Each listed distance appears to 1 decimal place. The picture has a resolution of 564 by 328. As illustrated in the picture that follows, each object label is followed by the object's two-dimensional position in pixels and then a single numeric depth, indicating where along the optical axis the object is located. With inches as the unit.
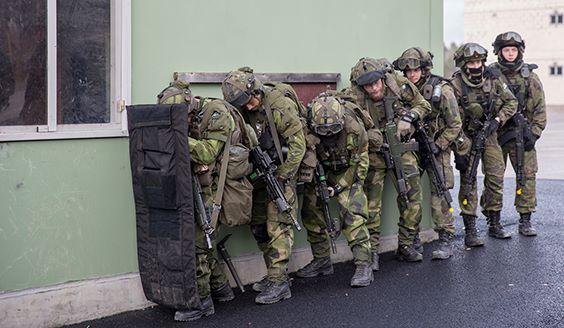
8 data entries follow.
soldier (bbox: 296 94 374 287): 230.7
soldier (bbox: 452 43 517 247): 286.0
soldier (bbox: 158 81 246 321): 200.7
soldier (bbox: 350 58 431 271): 253.3
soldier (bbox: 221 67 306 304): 220.5
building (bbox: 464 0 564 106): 1599.4
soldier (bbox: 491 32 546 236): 303.6
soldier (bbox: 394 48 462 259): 271.4
